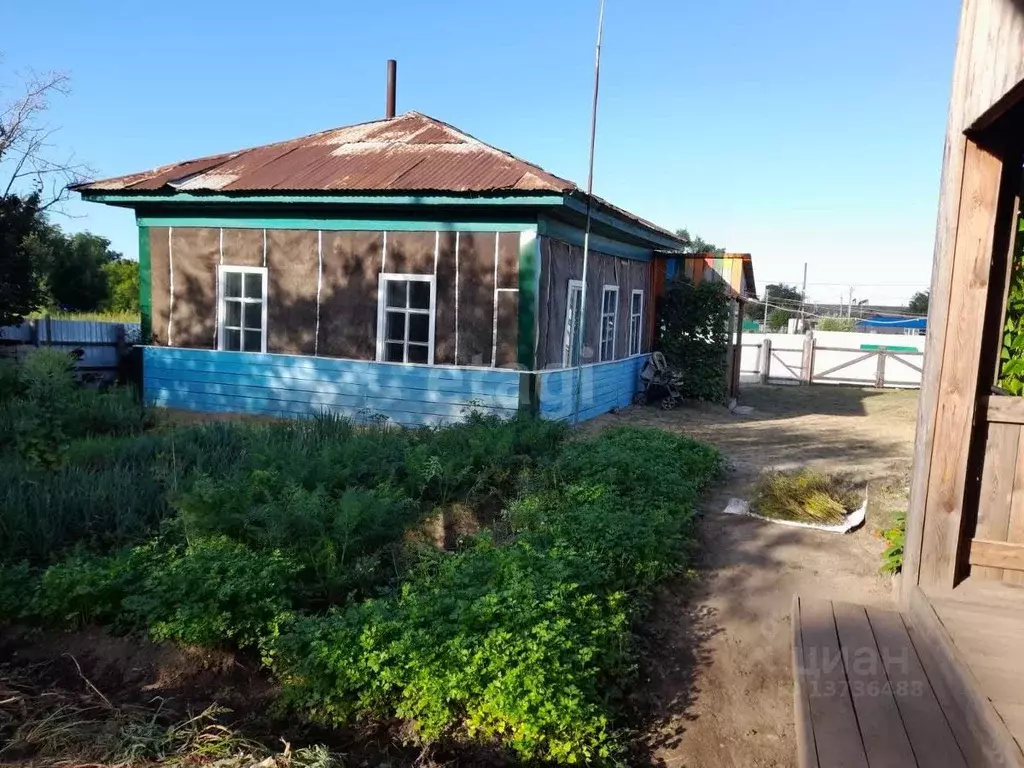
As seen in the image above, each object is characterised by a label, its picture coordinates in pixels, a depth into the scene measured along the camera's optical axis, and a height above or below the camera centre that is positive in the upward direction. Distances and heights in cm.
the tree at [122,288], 2533 +0
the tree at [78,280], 2359 +19
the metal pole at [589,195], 906 +143
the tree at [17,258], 1175 +41
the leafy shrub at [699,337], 1459 -46
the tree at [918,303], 5569 +171
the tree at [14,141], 1328 +270
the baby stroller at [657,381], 1451 -135
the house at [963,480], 284 -71
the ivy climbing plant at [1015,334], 358 -2
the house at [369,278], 952 +30
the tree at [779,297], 4543 +155
